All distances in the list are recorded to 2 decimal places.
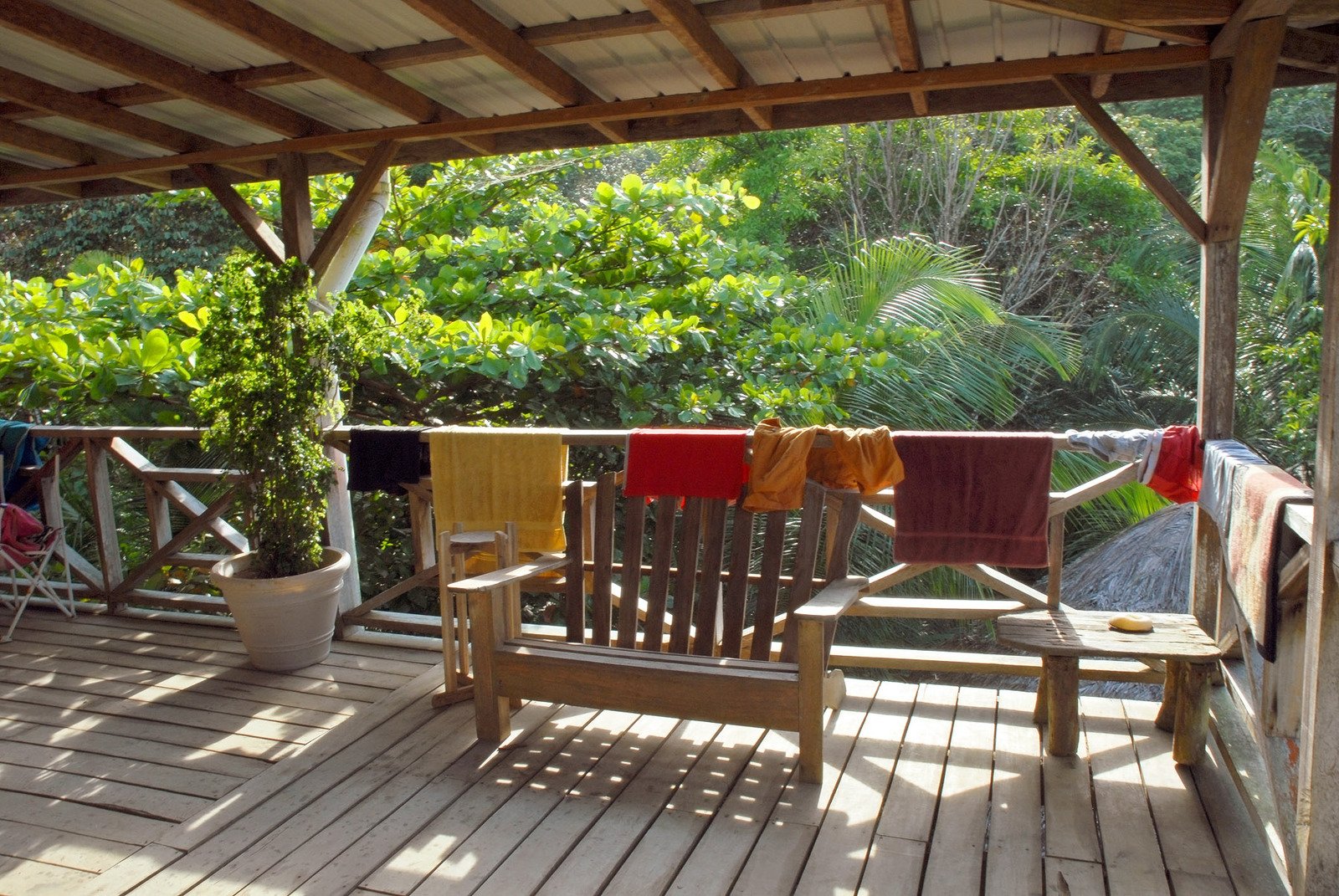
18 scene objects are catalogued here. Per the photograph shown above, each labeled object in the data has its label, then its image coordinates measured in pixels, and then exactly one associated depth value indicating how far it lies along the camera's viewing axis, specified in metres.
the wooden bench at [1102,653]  2.95
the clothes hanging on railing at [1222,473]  2.81
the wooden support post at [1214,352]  3.37
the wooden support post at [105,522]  5.18
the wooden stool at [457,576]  3.76
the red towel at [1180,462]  3.31
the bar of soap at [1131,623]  3.12
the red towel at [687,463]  3.48
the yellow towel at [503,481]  3.78
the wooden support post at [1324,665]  1.96
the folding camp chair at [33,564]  4.70
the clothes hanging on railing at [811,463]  3.30
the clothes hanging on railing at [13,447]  5.13
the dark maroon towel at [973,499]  3.24
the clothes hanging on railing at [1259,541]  2.21
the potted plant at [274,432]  4.14
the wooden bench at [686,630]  3.05
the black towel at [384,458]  4.23
